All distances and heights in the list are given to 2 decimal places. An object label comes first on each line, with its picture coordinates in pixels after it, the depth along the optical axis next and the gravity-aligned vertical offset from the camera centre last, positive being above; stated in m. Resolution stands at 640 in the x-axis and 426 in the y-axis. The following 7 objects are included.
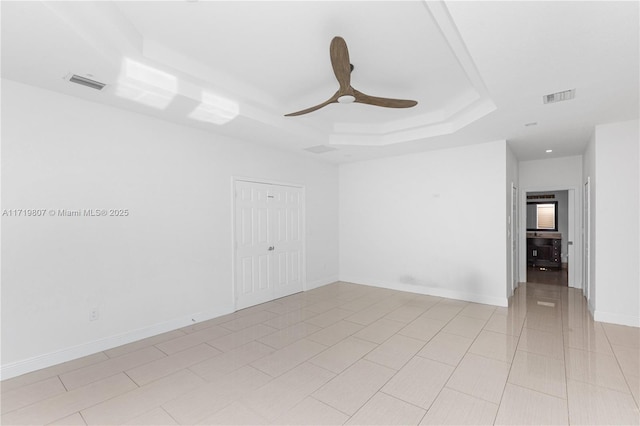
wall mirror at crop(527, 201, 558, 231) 8.63 -0.09
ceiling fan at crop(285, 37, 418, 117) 2.28 +1.15
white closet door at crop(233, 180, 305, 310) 4.89 -0.50
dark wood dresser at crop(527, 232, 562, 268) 8.23 -1.01
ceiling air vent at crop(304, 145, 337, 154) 5.35 +1.16
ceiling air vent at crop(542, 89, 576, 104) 3.10 +1.22
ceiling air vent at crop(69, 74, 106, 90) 2.79 +1.24
